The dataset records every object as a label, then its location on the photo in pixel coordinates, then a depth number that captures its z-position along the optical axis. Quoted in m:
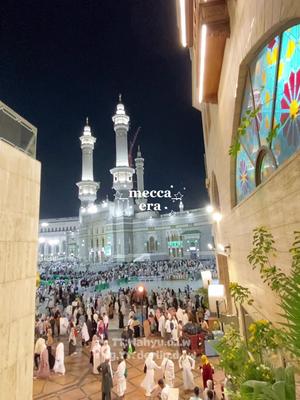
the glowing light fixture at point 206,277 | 10.80
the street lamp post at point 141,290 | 12.66
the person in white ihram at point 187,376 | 6.21
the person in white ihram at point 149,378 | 6.14
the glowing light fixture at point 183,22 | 5.84
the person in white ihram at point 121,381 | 6.09
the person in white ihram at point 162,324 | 10.05
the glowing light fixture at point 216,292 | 7.23
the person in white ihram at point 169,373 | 6.29
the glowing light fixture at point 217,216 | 9.20
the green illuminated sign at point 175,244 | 47.60
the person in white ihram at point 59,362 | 7.35
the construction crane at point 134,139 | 70.65
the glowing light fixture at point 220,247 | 8.63
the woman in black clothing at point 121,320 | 11.46
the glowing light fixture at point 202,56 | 4.66
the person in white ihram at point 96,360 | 7.27
